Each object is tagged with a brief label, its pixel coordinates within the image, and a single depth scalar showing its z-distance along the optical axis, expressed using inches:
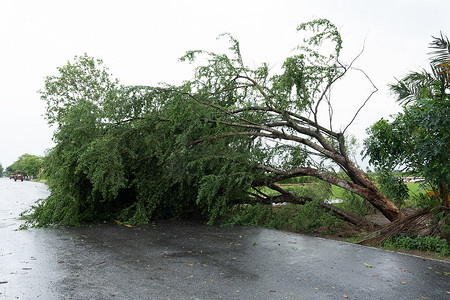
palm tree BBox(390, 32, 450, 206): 247.0
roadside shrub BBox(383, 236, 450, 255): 262.5
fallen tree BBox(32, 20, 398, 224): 376.5
